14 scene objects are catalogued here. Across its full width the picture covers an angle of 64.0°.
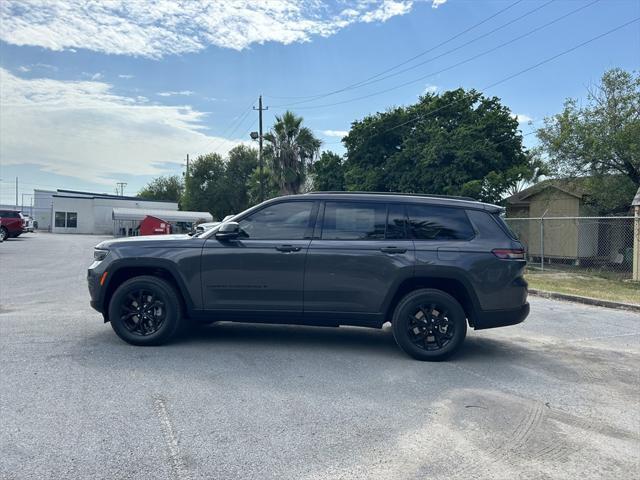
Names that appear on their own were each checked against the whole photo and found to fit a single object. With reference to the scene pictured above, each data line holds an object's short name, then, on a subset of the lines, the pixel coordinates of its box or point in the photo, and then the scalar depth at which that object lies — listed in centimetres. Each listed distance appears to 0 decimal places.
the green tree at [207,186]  6273
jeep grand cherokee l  568
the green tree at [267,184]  3625
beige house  1939
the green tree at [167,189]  8212
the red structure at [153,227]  3394
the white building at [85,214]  5531
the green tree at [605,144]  1631
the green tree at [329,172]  3164
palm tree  3541
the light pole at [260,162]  3350
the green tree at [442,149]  2298
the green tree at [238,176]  6259
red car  2997
